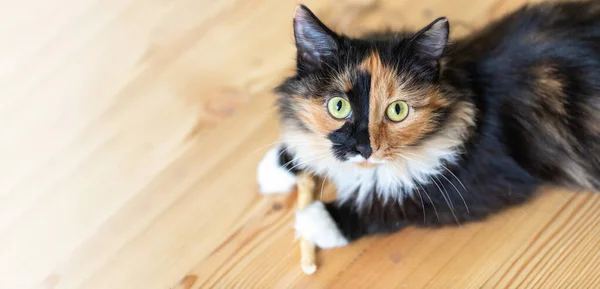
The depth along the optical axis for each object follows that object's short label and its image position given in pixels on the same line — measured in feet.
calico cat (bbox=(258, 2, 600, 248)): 2.47
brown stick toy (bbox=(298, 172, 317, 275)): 2.78
